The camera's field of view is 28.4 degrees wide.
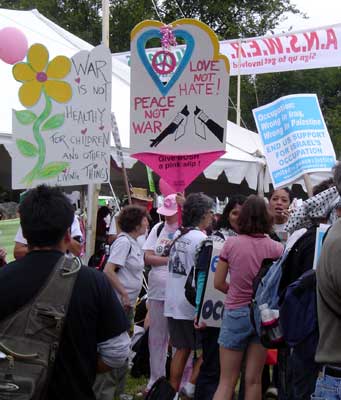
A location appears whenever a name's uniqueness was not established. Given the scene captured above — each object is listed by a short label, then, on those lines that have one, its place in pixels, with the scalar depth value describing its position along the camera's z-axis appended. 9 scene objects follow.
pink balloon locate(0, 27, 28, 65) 7.09
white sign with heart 5.09
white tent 7.35
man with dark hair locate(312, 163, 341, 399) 2.36
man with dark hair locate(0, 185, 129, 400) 2.30
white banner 12.47
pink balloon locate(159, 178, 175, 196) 5.97
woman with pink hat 5.31
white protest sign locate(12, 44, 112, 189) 5.33
